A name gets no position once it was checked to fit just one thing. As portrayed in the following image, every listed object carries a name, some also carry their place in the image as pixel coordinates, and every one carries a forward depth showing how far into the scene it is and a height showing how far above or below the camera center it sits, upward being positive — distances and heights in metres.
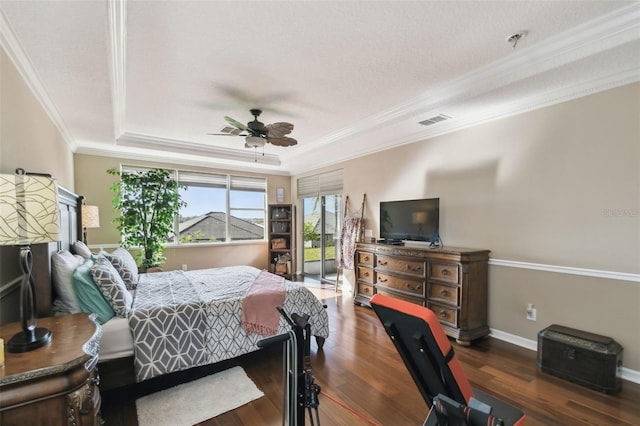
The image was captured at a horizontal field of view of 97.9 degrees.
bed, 2.06 -0.92
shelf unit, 6.55 -0.58
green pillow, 2.07 -0.66
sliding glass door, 5.98 -0.59
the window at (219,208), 5.84 +0.03
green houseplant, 4.55 +0.01
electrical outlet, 2.98 -1.12
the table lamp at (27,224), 1.32 -0.07
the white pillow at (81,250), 2.94 -0.44
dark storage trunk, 2.26 -1.28
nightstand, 1.12 -0.74
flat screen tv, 3.72 -0.16
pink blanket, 2.61 -0.97
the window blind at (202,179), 5.82 +0.65
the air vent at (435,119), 3.42 +1.13
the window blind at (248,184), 6.47 +0.62
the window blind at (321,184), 5.75 +0.55
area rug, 1.98 -1.49
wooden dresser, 3.13 -0.91
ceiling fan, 3.27 +0.94
